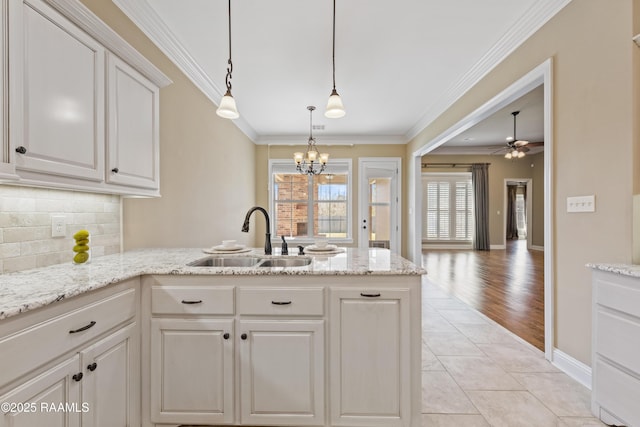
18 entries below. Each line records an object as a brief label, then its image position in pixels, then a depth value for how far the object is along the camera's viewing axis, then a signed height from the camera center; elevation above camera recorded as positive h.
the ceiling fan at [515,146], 5.66 +1.35
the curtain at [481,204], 8.87 +0.29
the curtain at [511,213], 11.19 +0.03
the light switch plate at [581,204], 1.96 +0.07
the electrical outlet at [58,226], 1.67 -0.07
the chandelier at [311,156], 4.57 +0.90
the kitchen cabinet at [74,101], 1.17 +0.55
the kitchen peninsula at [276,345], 1.56 -0.70
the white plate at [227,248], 2.23 -0.26
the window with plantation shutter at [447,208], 9.25 +0.18
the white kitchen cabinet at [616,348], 1.46 -0.70
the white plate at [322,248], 2.20 -0.26
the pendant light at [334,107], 2.07 +0.75
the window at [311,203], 6.39 +0.24
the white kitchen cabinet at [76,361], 0.97 -0.57
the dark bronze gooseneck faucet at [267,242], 2.16 -0.21
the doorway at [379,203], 6.28 +0.23
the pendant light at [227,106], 1.94 +0.71
